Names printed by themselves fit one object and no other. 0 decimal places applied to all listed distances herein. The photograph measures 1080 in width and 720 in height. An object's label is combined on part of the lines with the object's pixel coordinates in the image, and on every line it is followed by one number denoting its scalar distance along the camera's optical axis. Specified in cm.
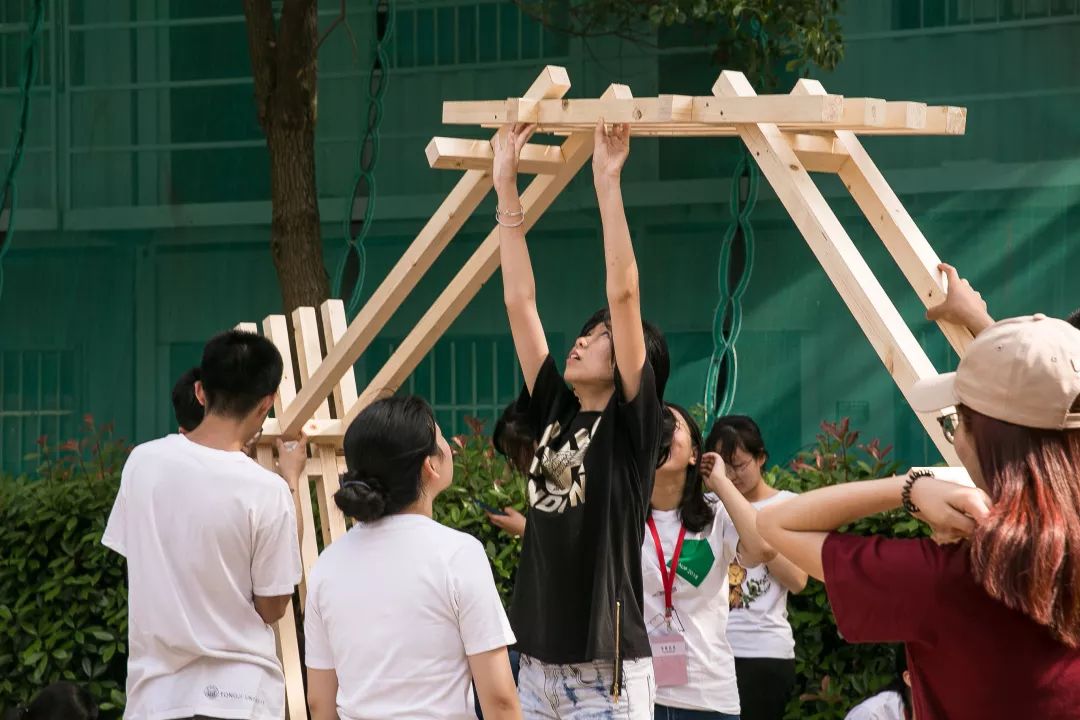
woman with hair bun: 531
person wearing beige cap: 369
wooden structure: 615
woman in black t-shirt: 608
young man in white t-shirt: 627
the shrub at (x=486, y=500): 1020
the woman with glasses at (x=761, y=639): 885
